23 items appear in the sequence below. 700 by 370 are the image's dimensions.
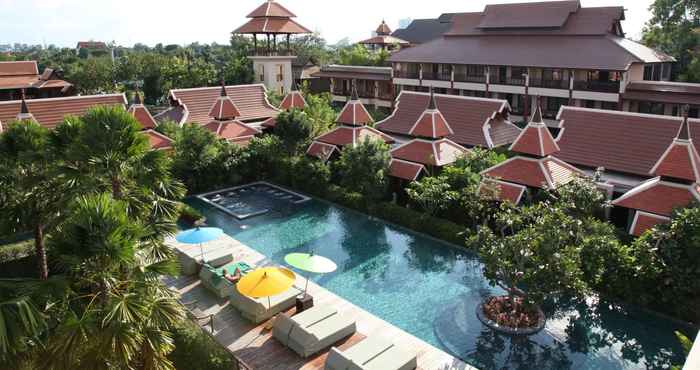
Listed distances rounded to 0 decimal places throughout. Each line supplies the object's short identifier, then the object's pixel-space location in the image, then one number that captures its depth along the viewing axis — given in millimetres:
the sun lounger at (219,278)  14188
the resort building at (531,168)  19203
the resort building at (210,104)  31672
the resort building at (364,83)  45031
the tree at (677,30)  41062
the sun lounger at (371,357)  10594
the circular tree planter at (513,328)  13617
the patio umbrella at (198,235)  14969
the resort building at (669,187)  16203
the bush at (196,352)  10812
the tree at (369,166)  22203
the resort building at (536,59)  33500
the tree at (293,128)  25969
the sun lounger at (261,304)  12953
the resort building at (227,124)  28469
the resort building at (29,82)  49438
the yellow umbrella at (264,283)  11789
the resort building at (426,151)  22719
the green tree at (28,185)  12461
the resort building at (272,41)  39062
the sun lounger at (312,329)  11680
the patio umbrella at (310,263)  13133
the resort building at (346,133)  25859
